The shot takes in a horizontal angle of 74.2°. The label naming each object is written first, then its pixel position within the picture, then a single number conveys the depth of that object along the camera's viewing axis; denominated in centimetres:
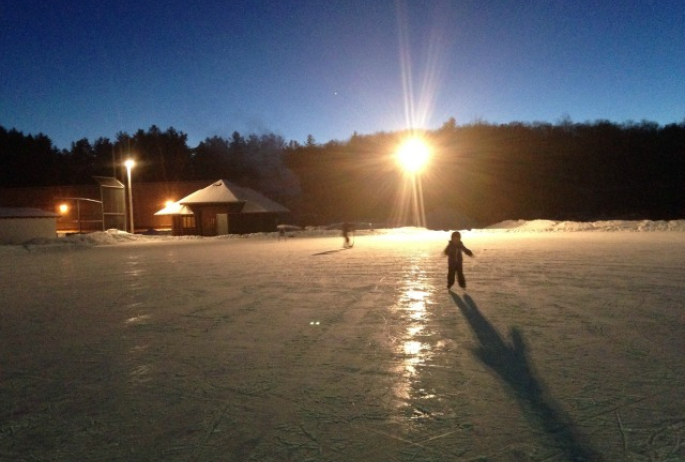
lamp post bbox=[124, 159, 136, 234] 3047
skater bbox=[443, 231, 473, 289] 866
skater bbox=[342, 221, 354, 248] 2087
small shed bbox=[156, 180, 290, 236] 3491
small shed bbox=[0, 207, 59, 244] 2677
